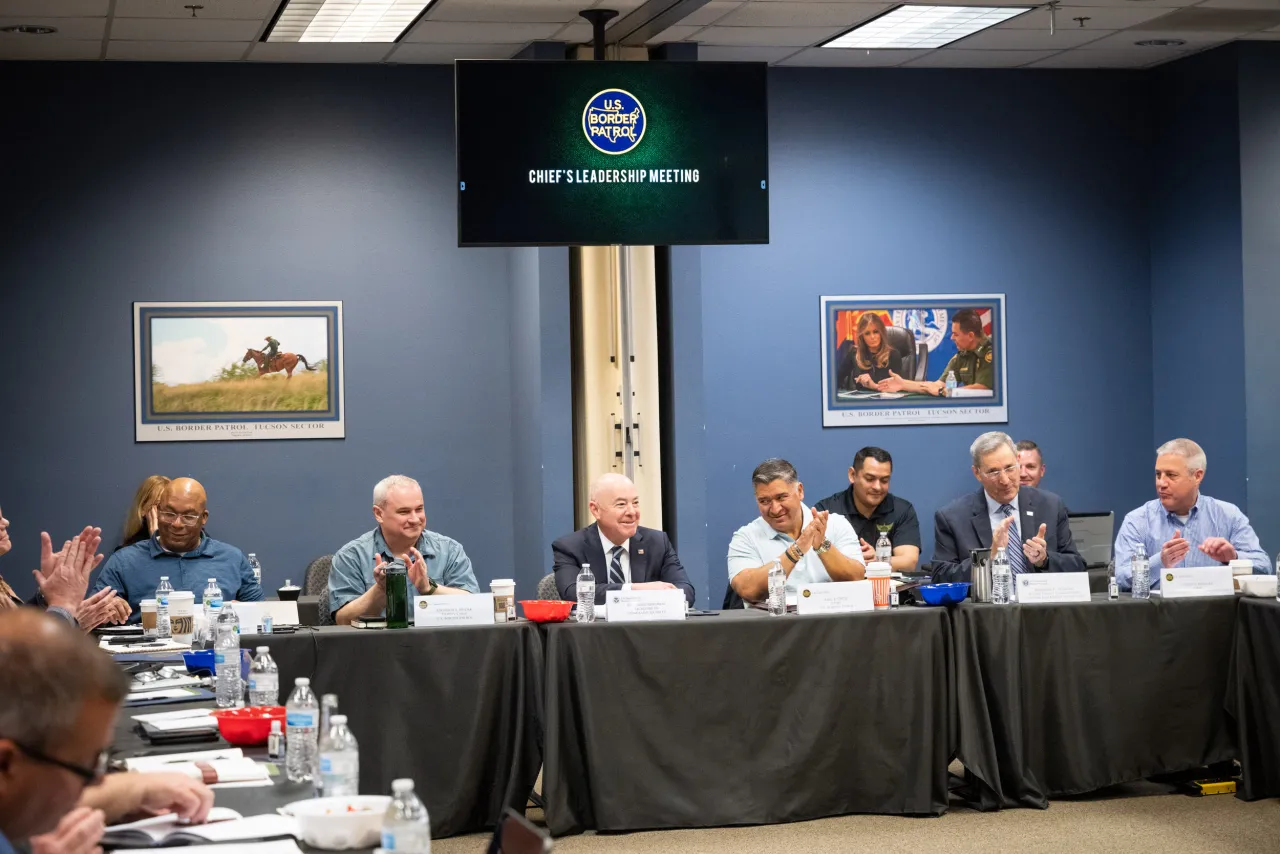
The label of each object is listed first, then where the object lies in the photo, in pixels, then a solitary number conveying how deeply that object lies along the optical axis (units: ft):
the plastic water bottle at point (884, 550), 24.17
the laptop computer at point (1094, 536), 26.27
